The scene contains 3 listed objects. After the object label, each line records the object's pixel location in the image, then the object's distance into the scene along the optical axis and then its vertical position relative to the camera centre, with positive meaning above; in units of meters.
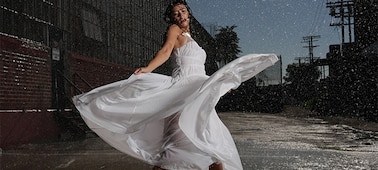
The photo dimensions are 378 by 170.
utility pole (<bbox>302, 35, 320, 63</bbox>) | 82.12 +4.96
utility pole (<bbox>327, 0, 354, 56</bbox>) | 38.59 +5.52
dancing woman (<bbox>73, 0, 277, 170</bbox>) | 3.30 -0.22
